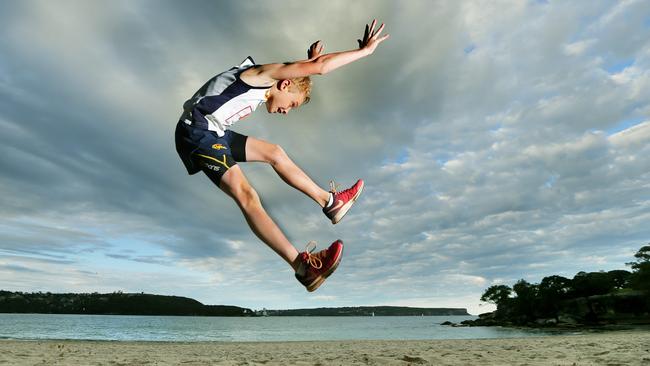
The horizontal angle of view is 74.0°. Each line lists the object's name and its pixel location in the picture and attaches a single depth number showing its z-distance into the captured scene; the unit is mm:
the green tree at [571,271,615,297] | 75562
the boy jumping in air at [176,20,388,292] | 3662
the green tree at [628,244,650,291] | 54625
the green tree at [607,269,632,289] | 85644
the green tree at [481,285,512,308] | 105881
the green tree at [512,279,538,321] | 83688
